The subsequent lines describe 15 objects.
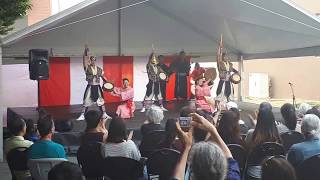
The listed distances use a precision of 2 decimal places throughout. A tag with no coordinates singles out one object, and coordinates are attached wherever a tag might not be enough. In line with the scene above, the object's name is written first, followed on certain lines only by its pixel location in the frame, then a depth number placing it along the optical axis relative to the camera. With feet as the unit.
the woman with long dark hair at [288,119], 14.96
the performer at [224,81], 32.73
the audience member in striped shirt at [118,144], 11.86
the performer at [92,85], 29.91
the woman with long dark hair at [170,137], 12.30
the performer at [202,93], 32.19
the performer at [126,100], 30.71
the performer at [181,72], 34.99
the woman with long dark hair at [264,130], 11.72
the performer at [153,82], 32.73
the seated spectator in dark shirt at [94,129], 13.92
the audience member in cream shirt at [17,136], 12.74
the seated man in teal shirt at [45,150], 11.13
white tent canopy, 25.81
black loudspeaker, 26.71
